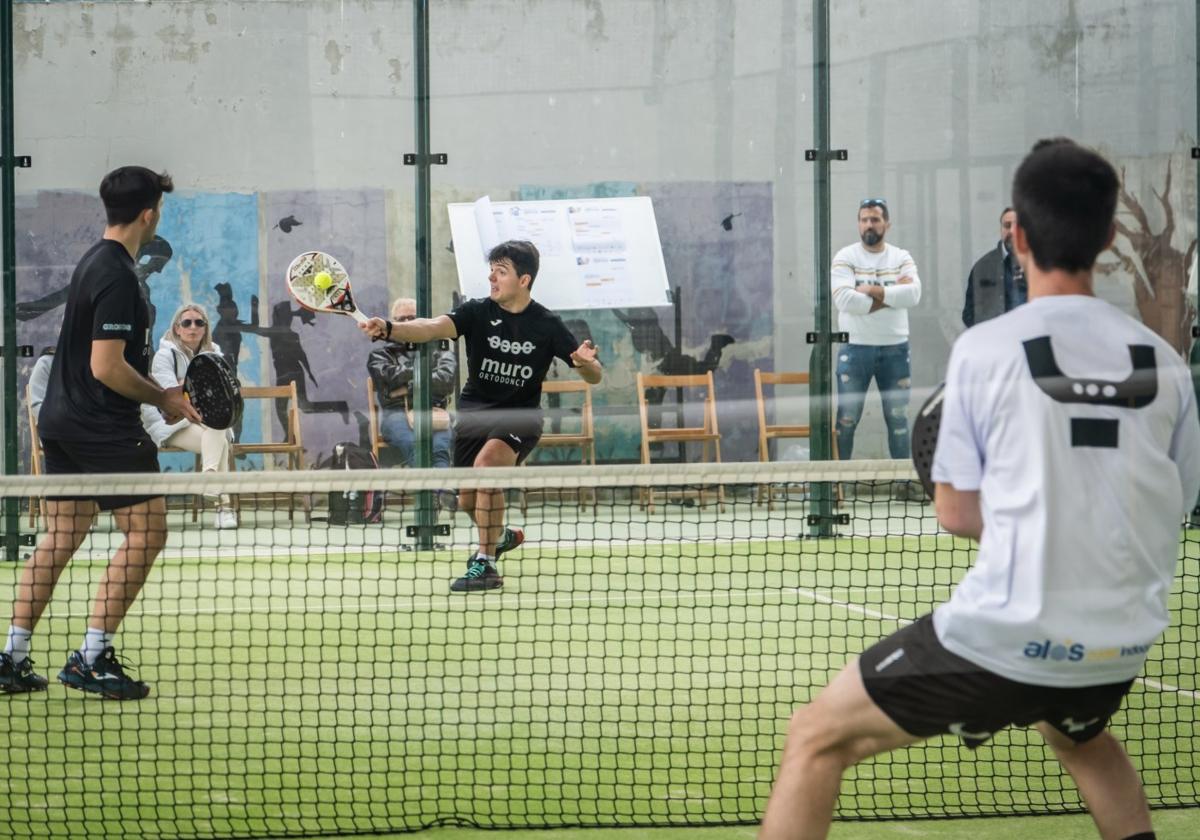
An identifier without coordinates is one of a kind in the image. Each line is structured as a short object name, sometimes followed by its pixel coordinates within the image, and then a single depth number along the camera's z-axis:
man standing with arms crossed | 20.36
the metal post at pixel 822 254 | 20.20
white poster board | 20.05
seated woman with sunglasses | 19.50
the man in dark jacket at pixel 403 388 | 19.77
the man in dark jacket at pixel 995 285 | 20.67
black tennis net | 7.67
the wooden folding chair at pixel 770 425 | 20.48
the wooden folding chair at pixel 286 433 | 19.84
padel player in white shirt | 4.76
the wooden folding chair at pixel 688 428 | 20.47
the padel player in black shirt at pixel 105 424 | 9.87
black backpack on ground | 19.58
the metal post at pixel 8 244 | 19.08
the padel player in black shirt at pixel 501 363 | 14.98
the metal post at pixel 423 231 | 19.66
